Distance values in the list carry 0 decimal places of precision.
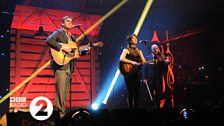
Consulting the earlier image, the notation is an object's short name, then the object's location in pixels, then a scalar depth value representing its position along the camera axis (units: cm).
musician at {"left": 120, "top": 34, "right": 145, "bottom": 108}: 699
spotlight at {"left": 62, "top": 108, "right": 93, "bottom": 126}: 376
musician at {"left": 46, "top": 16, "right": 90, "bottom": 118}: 619
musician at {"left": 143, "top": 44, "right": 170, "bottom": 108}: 870
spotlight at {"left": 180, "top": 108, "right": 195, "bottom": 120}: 484
